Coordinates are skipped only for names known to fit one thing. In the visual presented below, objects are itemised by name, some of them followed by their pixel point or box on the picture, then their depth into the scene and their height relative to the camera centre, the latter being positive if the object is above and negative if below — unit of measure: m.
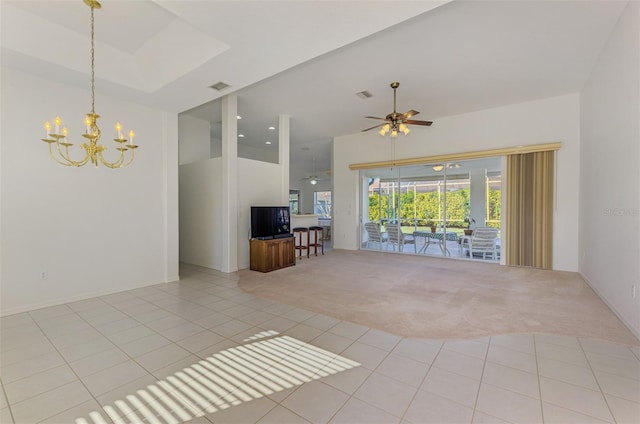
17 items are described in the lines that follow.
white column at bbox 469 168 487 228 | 6.64 +0.37
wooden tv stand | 5.54 -0.93
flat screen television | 5.63 -0.27
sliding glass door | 6.64 +0.14
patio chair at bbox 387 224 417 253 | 7.44 -0.76
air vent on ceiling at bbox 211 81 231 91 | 3.78 +1.76
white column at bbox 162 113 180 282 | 4.85 +0.26
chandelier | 2.62 +0.74
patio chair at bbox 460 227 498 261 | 6.23 -0.73
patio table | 6.97 -0.72
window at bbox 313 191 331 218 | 13.88 +0.34
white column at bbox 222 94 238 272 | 5.46 +0.56
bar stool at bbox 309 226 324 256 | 7.49 -0.74
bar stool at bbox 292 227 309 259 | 7.11 -0.69
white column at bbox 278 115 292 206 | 6.63 +1.36
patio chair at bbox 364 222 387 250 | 7.83 -0.70
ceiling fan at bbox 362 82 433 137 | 4.81 +1.61
